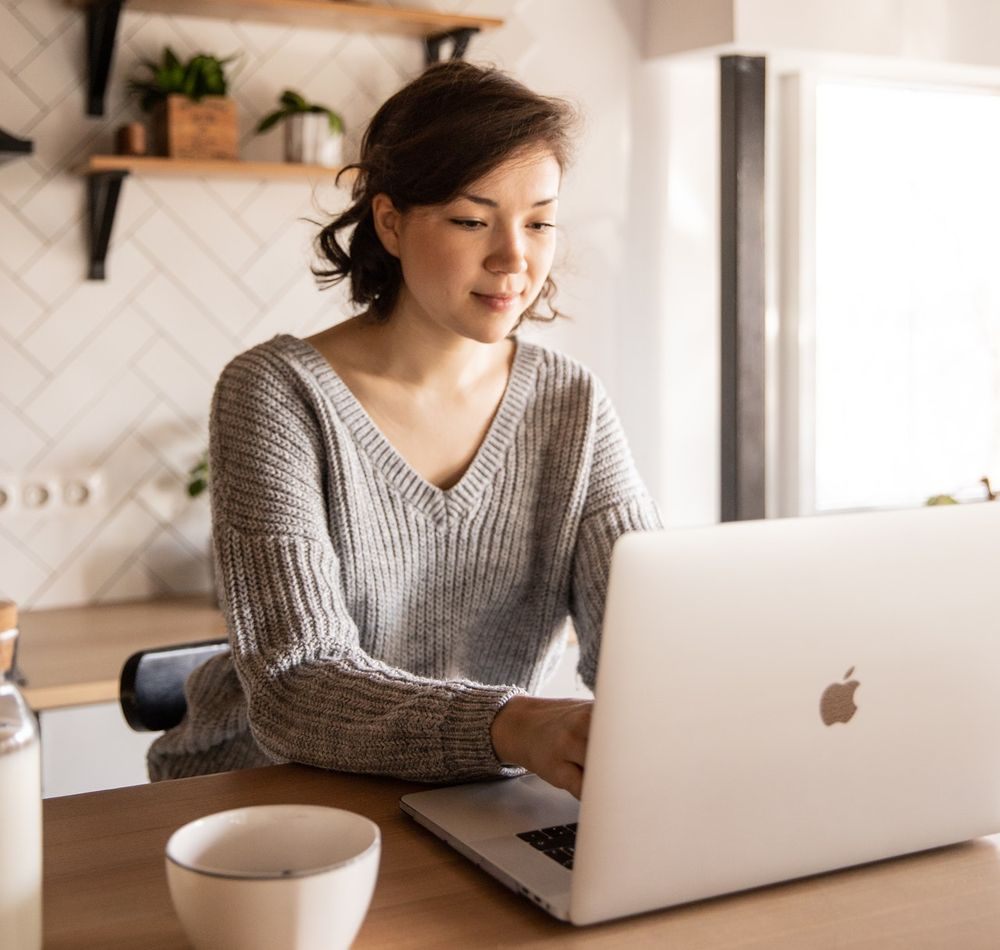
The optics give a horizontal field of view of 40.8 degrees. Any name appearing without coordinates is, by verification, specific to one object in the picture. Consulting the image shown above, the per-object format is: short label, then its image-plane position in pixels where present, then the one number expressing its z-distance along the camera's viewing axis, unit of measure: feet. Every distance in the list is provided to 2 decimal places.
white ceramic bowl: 2.38
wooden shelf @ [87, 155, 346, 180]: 7.77
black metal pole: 9.46
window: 10.45
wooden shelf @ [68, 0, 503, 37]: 8.06
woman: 4.24
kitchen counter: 6.79
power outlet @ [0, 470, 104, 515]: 8.19
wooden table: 2.77
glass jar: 2.47
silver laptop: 2.65
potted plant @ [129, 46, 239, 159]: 8.05
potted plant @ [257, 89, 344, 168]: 8.44
